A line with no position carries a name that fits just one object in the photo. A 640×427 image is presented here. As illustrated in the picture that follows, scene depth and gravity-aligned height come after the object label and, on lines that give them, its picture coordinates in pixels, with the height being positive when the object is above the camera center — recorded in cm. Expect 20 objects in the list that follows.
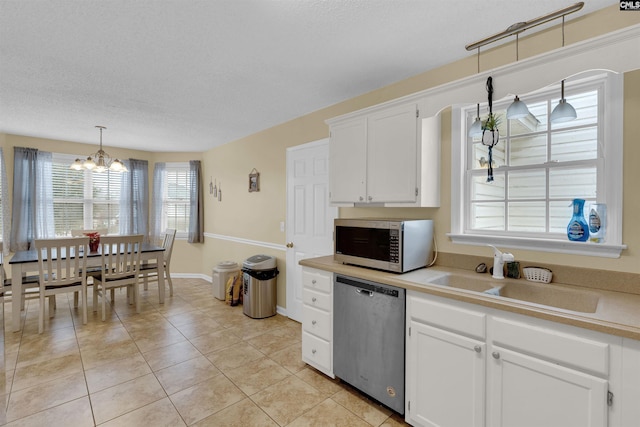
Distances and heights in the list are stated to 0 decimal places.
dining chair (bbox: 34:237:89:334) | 329 -65
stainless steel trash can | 376 -94
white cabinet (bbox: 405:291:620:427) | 131 -77
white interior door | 335 -2
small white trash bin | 448 -96
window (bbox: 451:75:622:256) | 179 +26
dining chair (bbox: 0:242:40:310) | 339 -80
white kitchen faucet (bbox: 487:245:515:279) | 200 -33
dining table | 327 -66
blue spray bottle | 180 -8
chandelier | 401 +58
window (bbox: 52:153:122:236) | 491 +18
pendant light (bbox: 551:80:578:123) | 176 +57
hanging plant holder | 193 +49
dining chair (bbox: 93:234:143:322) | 369 -72
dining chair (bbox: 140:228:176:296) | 438 -81
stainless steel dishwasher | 199 -88
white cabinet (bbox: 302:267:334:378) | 243 -88
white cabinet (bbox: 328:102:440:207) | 228 +42
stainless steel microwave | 212 -24
